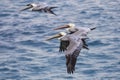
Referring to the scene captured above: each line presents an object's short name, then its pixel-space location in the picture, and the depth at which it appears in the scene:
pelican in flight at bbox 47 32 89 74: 16.83
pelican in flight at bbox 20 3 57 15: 23.28
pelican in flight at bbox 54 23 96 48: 18.73
